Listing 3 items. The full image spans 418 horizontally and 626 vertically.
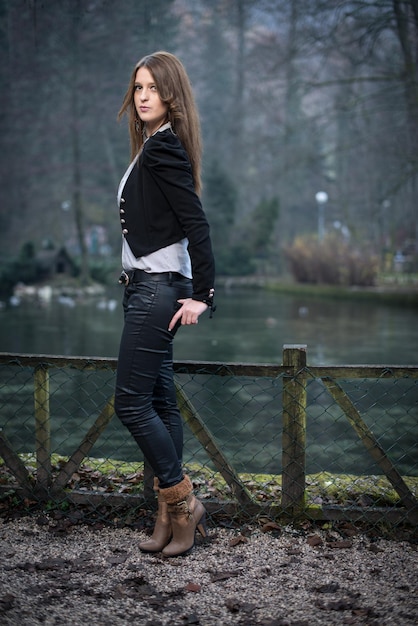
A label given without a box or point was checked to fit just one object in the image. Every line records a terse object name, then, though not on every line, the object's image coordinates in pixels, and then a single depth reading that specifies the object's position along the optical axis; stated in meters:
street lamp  29.53
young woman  3.19
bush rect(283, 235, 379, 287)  25.52
